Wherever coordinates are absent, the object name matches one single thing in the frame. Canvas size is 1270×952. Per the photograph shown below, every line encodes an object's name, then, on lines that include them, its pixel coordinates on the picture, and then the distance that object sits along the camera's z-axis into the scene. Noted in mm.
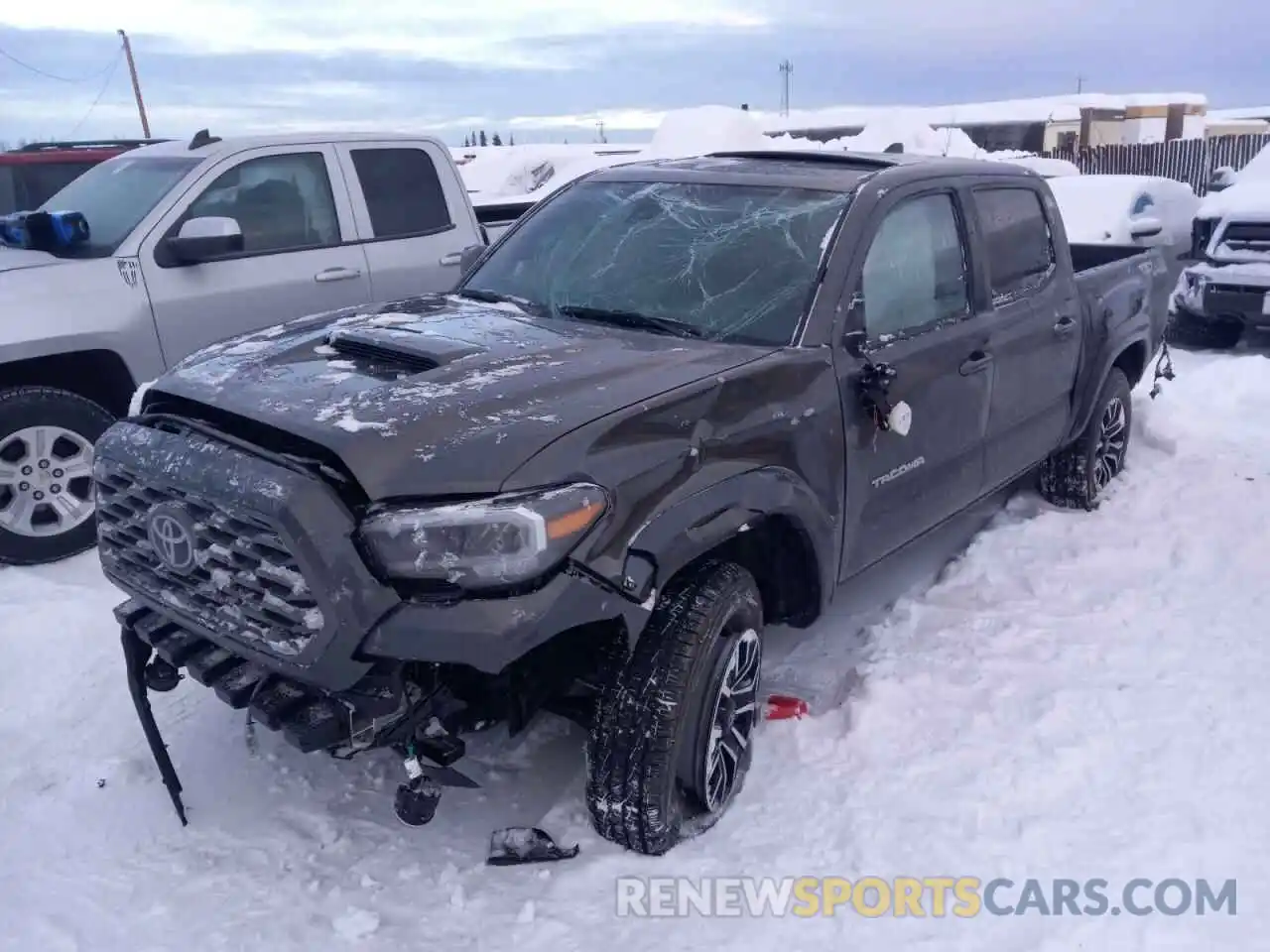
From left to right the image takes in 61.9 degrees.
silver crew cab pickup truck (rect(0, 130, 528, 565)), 4844
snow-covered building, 30906
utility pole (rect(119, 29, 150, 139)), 34716
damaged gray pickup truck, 2484
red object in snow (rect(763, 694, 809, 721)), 3648
